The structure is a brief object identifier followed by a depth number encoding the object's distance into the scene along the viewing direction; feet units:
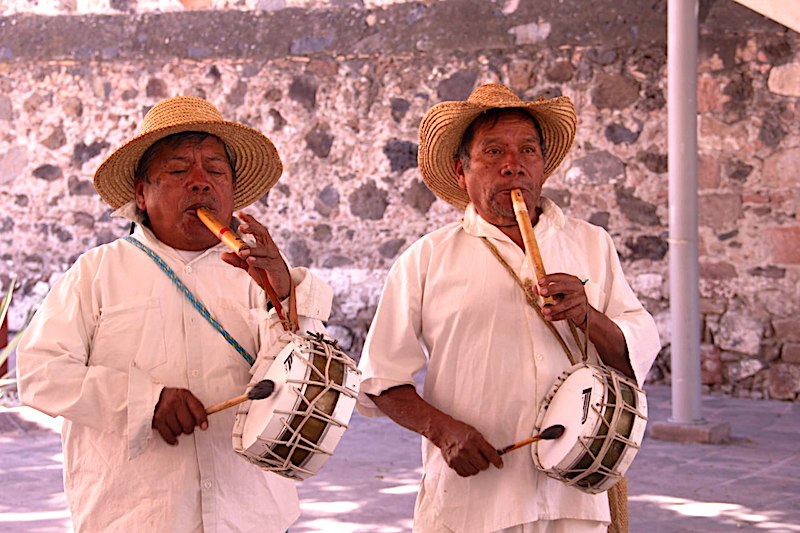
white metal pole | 17.10
